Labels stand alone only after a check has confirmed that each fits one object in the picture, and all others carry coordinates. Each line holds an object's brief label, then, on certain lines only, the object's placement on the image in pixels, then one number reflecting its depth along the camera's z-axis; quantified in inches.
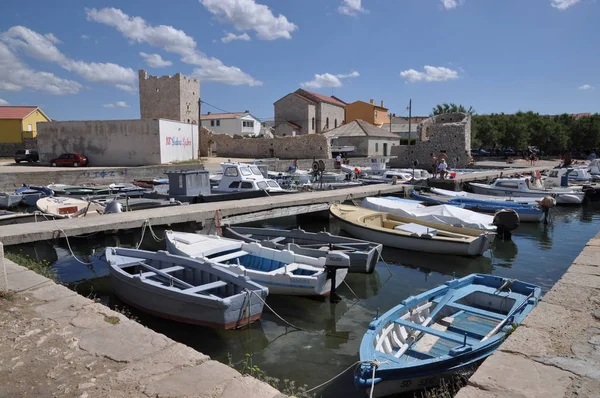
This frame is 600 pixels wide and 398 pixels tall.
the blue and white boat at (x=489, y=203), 685.3
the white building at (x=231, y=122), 2628.0
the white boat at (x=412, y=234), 467.5
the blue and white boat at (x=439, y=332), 197.8
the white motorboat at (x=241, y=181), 710.5
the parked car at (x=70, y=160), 1273.4
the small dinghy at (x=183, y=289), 270.5
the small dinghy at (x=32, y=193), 776.7
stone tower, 1916.8
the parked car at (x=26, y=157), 1419.8
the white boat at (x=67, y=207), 541.3
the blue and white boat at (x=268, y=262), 331.3
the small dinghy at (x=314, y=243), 375.6
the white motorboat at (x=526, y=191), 838.5
